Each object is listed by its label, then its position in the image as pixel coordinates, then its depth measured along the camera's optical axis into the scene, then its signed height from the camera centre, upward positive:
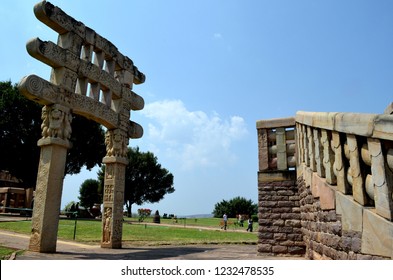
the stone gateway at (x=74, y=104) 7.21 +2.60
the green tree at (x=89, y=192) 51.66 +1.91
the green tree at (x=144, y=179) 48.81 +4.02
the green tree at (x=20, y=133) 25.67 +5.66
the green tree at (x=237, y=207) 57.38 +0.00
